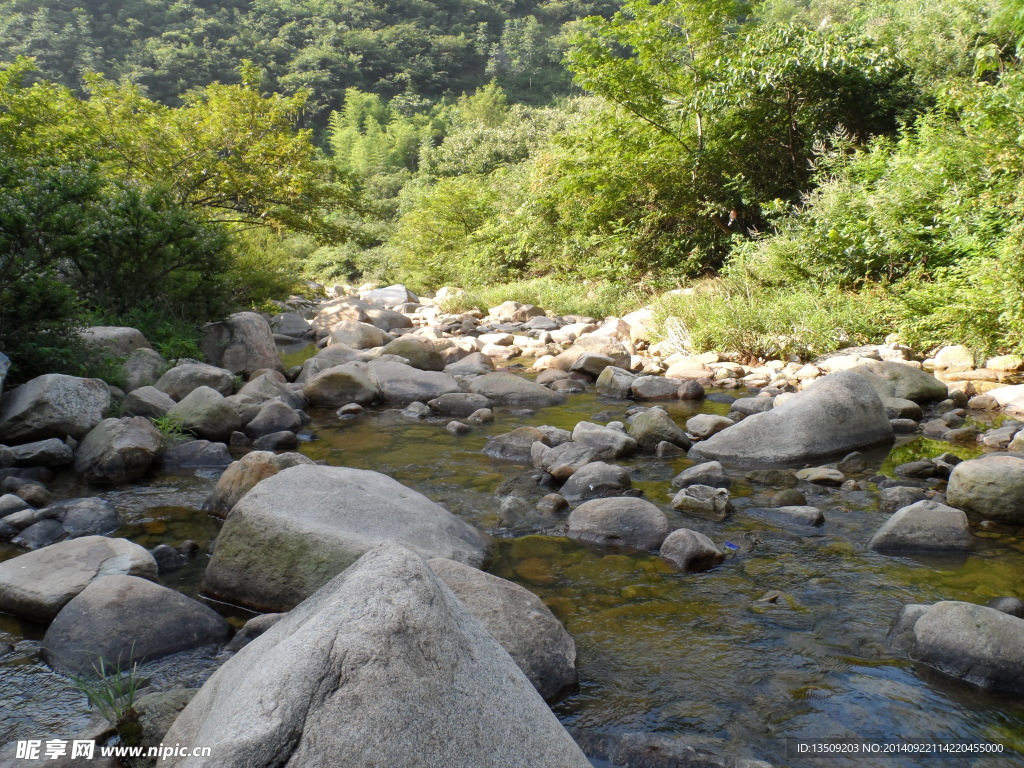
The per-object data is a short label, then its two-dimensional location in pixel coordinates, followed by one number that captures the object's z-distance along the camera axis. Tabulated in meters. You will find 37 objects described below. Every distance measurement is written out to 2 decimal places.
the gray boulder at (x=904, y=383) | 8.29
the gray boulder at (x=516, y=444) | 6.73
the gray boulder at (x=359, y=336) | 14.03
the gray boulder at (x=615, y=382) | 9.77
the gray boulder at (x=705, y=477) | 5.80
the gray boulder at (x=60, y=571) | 3.54
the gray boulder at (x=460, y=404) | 8.69
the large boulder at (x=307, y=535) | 3.69
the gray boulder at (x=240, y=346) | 10.87
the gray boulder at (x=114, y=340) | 8.36
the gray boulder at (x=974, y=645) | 2.99
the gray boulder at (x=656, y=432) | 6.91
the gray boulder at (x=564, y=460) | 5.95
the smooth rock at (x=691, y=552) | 4.27
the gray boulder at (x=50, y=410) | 6.37
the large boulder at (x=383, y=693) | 1.75
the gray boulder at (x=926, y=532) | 4.41
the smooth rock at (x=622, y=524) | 4.57
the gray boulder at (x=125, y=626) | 3.19
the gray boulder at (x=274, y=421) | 7.65
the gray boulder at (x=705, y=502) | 5.12
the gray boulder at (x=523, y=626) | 3.01
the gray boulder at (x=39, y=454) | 6.04
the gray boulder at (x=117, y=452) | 6.07
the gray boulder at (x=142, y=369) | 8.24
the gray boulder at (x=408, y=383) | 9.45
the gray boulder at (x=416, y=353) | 11.82
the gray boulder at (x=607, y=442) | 6.61
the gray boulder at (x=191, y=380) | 8.28
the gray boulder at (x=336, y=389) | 9.16
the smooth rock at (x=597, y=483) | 5.62
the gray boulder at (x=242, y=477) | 5.13
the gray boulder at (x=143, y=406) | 7.39
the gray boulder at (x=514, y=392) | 9.24
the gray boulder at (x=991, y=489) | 4.78
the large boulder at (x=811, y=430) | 6.50
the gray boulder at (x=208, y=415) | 7.27
